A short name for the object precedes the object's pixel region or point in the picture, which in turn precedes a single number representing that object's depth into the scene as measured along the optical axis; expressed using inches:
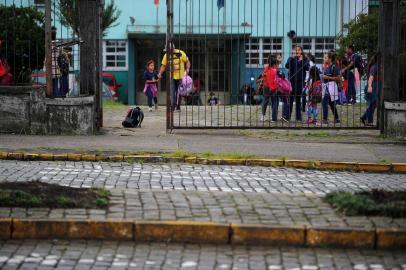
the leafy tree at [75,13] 714.8
